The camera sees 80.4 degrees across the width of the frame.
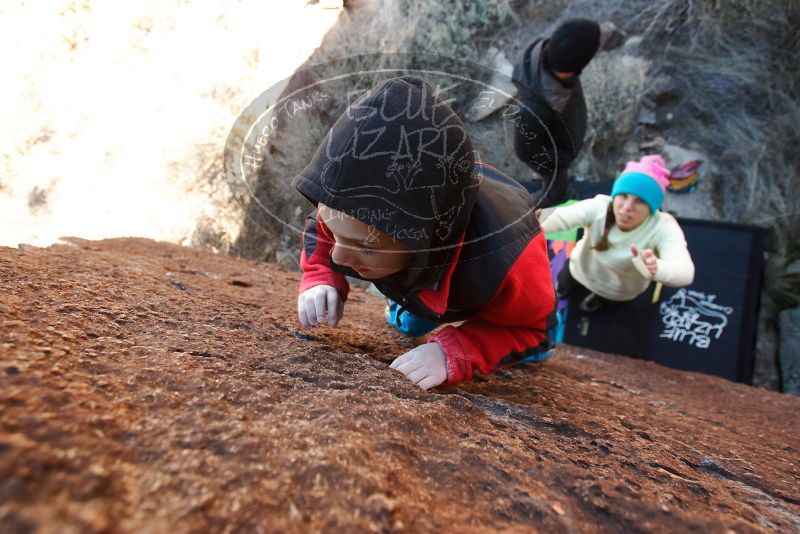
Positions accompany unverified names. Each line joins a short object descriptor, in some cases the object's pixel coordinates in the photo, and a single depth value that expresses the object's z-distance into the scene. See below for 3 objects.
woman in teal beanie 2.24
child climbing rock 0.78
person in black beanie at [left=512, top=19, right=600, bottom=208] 2.21
